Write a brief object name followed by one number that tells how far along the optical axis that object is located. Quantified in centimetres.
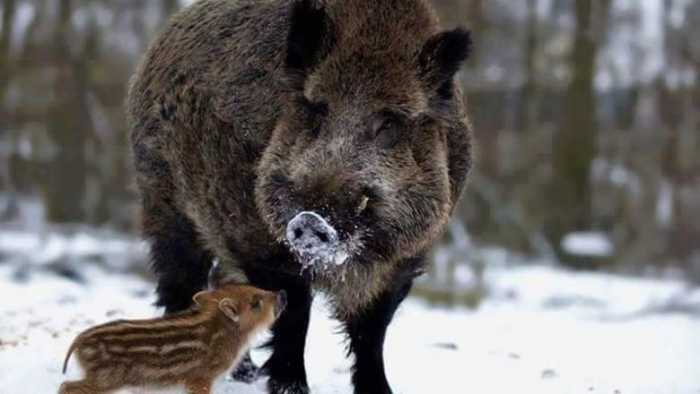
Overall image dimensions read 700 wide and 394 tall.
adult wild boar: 903
